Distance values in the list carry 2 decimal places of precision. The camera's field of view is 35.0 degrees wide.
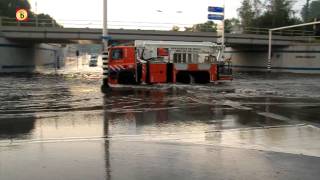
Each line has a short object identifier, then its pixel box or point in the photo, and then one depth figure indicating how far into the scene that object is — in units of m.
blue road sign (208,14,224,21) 46.94
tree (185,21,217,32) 63.04
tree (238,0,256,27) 101.01
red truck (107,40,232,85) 29.48
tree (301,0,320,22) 119.88
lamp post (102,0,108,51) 25.60
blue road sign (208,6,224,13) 47.00
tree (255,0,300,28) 87.06
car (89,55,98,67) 90.13
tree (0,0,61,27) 101.43
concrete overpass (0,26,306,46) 51.31
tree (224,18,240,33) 71.34
